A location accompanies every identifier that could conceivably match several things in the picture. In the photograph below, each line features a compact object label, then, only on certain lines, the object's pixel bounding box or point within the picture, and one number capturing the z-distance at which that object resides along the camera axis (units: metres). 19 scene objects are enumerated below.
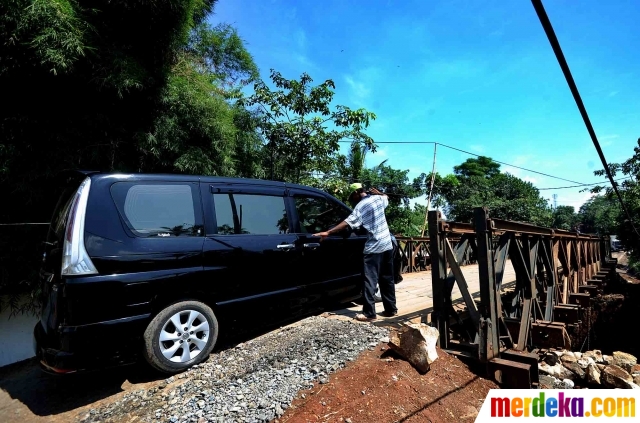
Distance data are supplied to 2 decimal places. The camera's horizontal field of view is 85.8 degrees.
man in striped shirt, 3.95
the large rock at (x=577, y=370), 4.39
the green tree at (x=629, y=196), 17.98
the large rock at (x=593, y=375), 4.15
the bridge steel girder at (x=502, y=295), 3.30
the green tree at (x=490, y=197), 24.44
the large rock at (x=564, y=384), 4.02
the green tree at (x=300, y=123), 8.47
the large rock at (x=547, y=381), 3.87
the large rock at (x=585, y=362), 4.68
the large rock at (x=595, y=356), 5.26
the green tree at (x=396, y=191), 17.45
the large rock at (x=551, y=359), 5.19
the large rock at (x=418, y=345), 2.96
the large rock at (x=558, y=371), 4.49
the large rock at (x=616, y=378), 3.84
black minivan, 2.58
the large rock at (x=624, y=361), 4.99
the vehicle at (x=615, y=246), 41.75
